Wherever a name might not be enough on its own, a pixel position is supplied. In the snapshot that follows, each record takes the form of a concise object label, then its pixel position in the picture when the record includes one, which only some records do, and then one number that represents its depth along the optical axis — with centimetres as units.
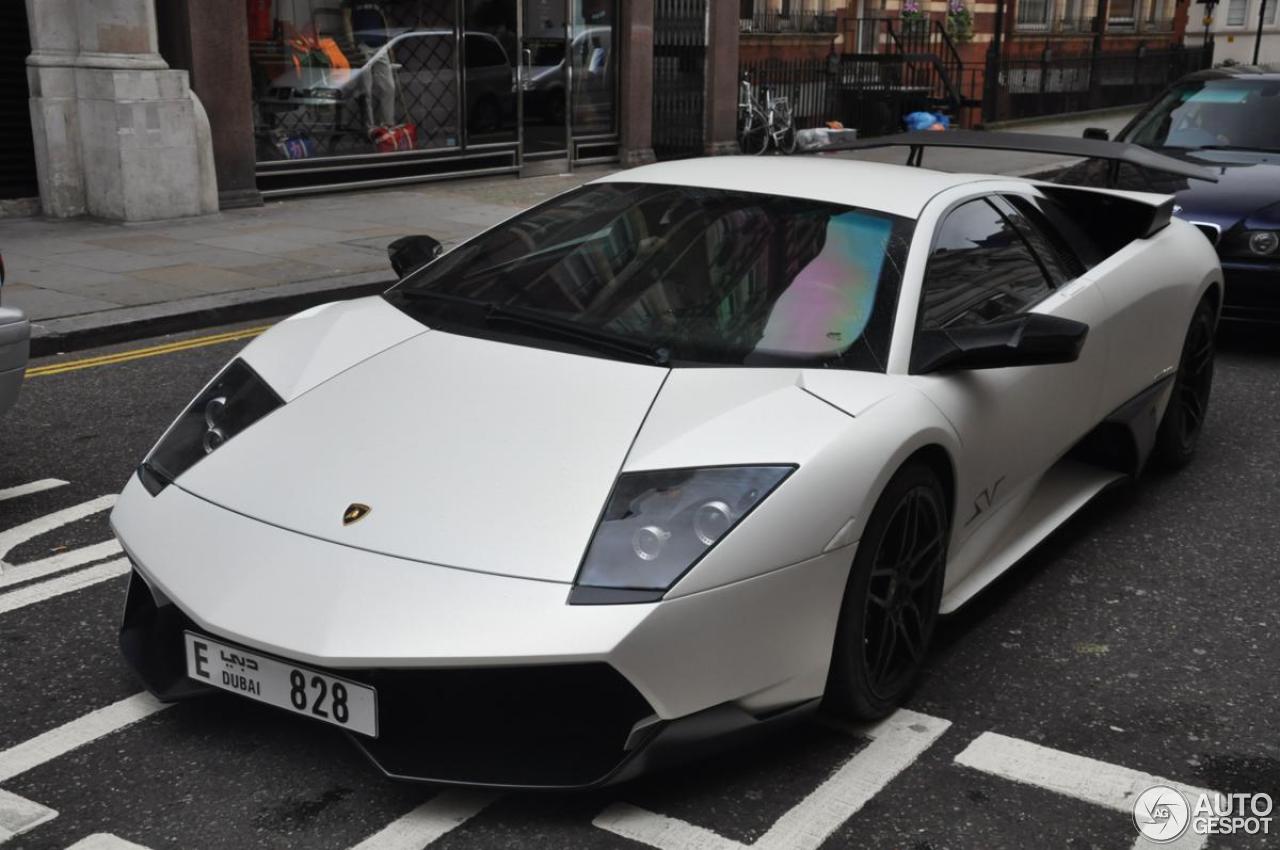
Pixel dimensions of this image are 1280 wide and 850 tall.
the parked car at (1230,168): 818
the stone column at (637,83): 1817
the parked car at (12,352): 514
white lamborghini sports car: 302
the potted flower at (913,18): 2647
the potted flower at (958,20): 2803
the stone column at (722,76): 1928
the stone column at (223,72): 1290
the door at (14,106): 1230
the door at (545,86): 1689
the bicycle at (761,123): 2062
